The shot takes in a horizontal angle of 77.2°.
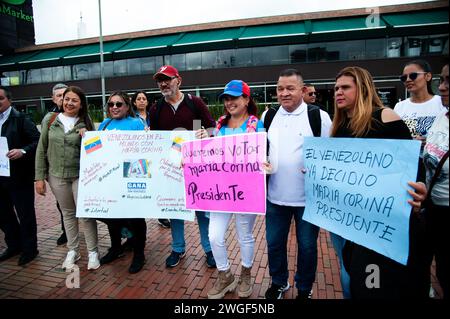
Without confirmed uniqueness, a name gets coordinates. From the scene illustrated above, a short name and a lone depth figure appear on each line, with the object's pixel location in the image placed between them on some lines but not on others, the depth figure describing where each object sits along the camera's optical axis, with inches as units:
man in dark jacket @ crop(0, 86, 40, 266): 143.0
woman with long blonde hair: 72.2
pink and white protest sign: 100.0
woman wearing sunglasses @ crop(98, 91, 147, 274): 132.2
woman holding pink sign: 105.3
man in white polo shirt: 96.6
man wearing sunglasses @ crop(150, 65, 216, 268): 131.1
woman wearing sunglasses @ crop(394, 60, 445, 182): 117.0
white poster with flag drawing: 126.4
